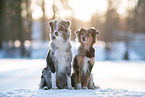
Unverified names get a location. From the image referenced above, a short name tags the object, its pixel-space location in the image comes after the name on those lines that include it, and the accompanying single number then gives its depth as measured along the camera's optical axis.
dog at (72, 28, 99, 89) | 10.73
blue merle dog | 10.33
